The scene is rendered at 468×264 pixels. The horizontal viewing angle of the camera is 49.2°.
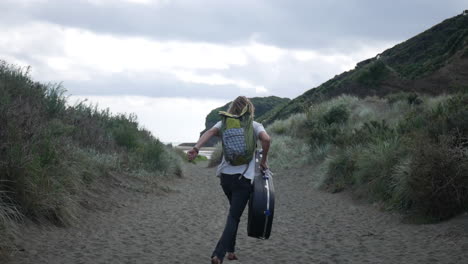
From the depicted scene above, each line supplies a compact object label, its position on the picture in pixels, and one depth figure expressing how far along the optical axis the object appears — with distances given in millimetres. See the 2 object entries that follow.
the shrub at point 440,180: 8484
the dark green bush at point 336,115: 23281
